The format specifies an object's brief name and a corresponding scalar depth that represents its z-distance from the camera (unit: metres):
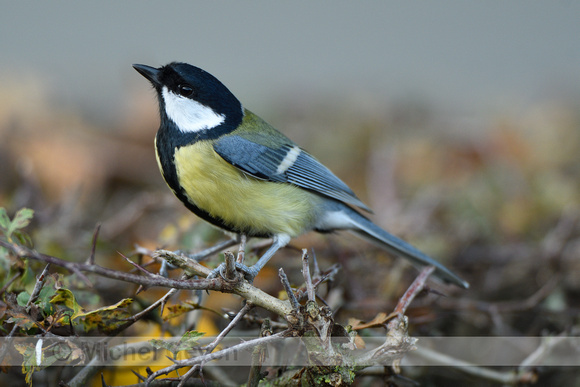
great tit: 2.83
